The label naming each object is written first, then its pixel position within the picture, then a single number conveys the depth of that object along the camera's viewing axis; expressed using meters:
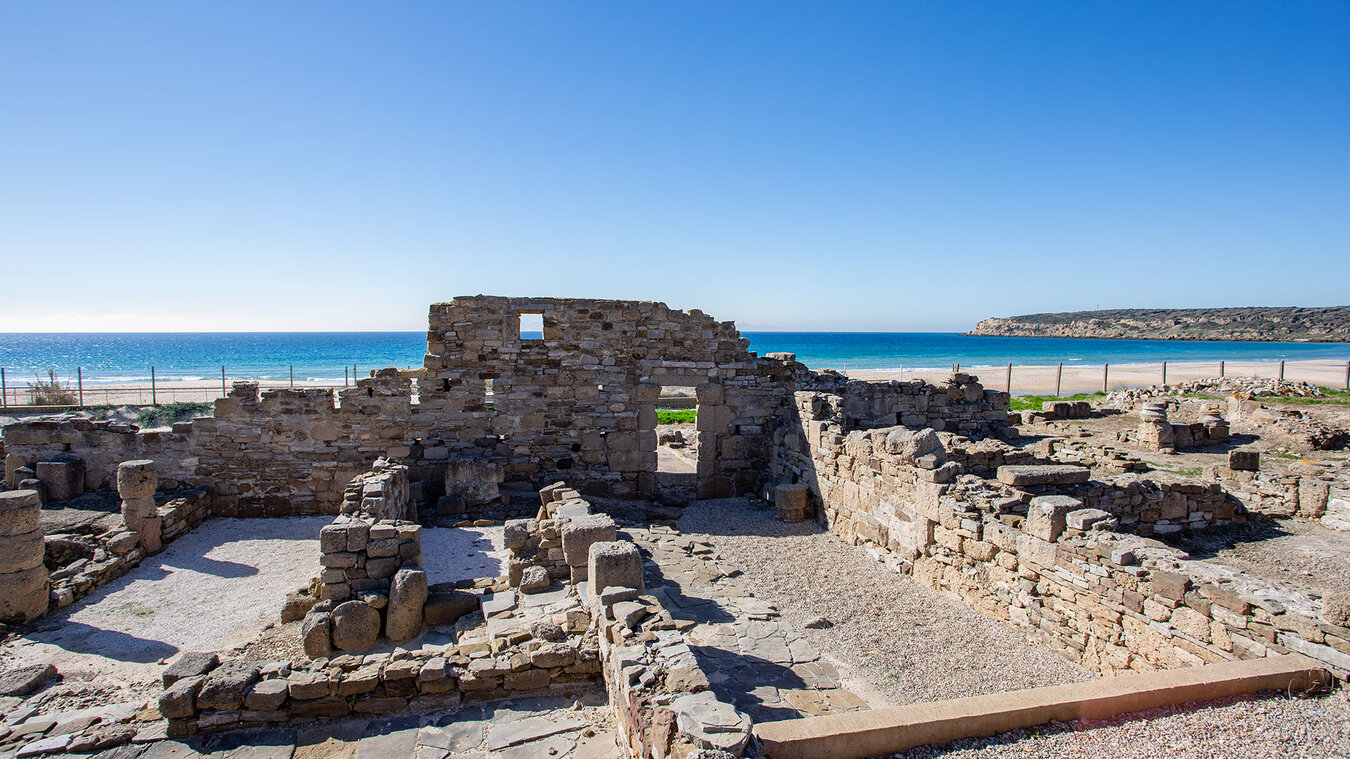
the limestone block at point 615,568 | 6.80
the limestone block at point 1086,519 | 6.53
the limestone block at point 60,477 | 11.12
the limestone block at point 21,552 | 7.81
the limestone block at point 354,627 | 6.69
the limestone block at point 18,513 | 7.95
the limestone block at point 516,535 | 8.29
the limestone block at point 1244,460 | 11.91
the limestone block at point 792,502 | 11.36
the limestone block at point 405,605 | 6.88
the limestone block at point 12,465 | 11.19
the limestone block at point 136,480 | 9.72
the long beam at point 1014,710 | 3.96
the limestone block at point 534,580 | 7.71
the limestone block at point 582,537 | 7.54
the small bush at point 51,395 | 22.52
